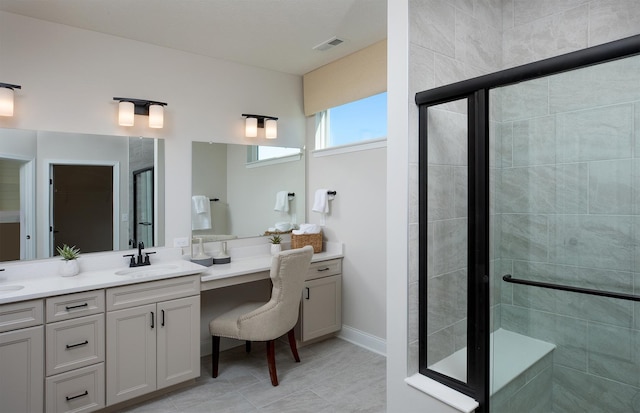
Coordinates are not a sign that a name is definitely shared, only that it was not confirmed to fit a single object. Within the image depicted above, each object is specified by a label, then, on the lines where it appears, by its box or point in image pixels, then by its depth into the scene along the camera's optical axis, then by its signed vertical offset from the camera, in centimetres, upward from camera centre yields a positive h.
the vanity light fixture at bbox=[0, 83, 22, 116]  242 +71
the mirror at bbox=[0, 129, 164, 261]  254 +11
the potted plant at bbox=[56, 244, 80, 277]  255 -38
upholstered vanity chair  268 -79
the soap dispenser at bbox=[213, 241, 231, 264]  323 -45
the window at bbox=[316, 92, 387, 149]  337 +82
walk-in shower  160 -18
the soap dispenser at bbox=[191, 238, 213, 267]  311 -44
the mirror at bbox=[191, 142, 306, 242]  336 +17
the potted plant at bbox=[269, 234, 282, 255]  363 -38
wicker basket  360 -34
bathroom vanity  207 -77
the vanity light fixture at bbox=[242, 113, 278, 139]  360 +81
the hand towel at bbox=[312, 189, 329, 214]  374 +5
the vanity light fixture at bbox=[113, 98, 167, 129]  288 +77
